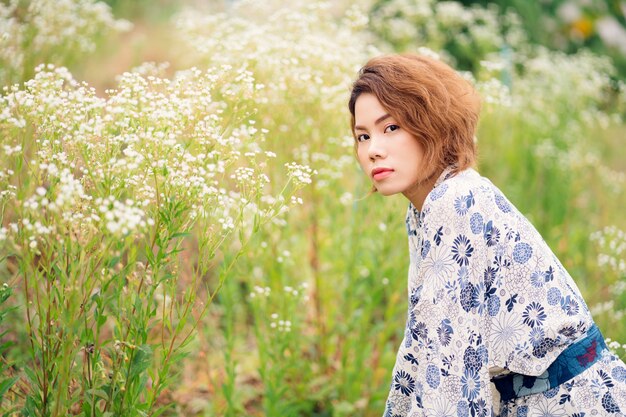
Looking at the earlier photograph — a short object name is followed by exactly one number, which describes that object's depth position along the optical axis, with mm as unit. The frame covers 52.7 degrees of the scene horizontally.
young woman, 1590
